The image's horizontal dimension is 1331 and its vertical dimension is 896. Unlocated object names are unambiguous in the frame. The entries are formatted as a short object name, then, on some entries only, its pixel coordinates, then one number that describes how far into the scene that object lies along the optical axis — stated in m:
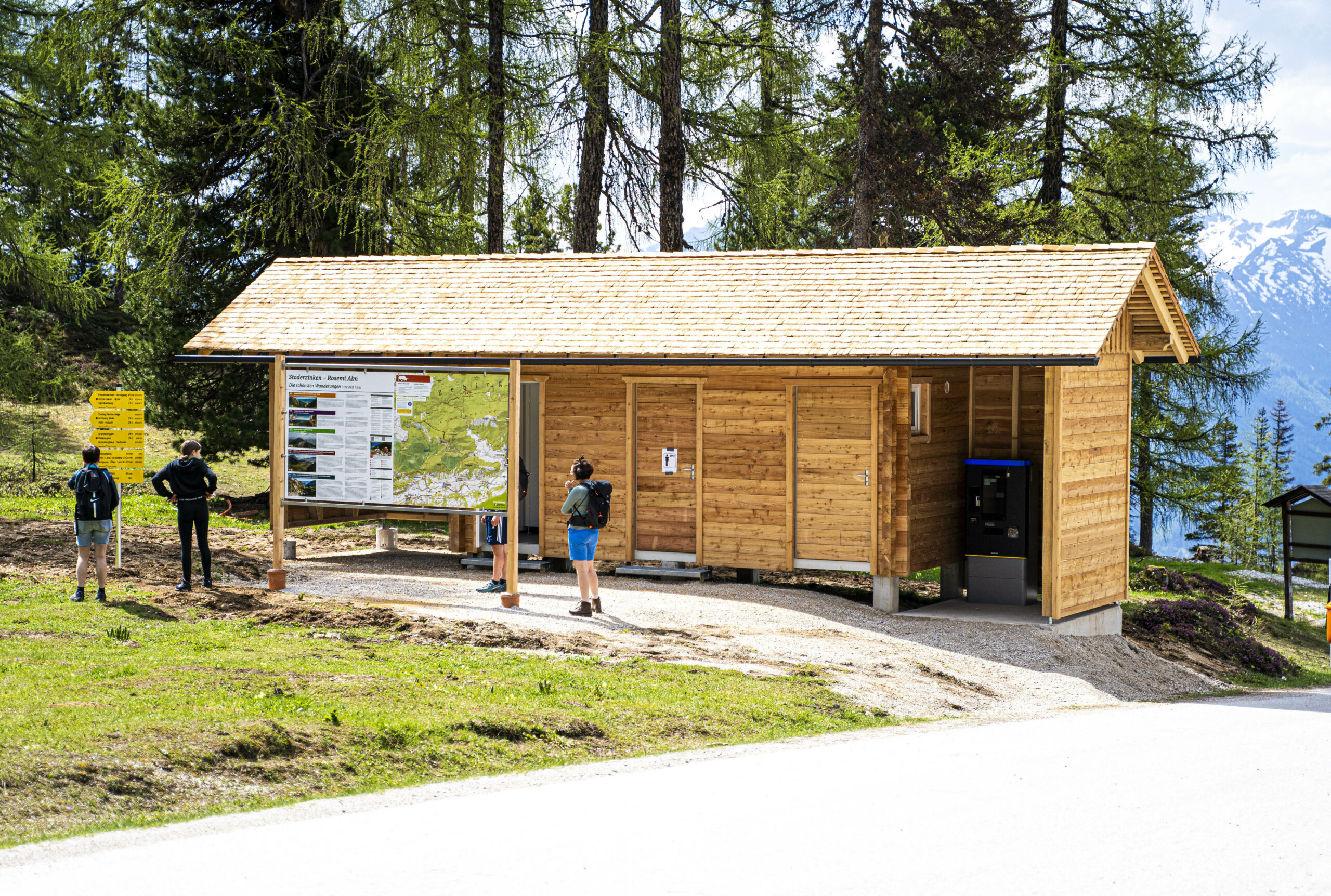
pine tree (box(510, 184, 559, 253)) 27.56
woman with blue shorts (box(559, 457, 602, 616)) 13.96
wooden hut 15.30
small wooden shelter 21.94
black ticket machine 16.38
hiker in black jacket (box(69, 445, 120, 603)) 13.63
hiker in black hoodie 14.47
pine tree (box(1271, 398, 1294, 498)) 81.42
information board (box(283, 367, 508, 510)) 14.61
